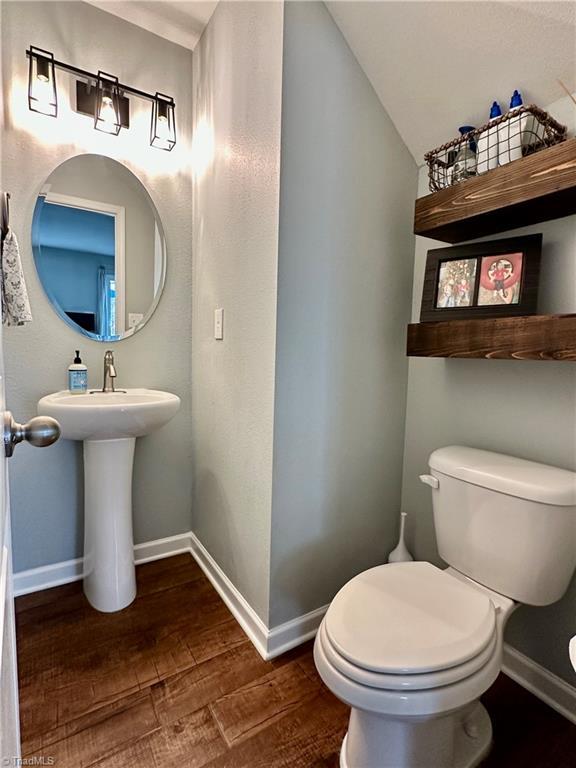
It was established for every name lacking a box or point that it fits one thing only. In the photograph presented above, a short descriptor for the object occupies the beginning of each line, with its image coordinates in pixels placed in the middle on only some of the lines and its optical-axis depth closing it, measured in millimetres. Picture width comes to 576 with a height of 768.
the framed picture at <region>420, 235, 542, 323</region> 1168
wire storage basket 1087
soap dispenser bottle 1664
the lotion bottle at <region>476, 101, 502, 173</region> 1152
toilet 852
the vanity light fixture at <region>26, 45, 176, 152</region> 1489
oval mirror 1619
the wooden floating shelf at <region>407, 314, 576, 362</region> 1036
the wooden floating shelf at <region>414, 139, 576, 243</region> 1005
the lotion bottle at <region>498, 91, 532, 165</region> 1094
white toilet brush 1611
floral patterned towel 1165
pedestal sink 1557
